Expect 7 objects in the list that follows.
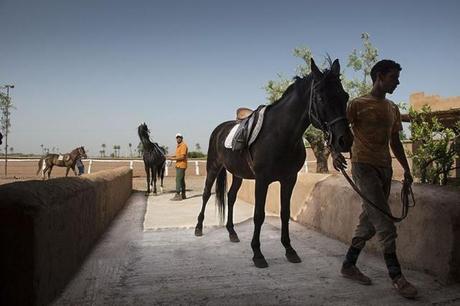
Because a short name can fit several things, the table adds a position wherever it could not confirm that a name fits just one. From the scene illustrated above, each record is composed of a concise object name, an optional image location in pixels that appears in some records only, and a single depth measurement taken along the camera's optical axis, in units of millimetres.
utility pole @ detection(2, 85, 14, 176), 24844
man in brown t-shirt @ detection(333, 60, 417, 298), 3055
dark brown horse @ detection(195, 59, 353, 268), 3254
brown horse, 17828
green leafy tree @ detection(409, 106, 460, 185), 7032
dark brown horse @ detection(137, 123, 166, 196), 12461
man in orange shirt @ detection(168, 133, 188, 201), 10781
